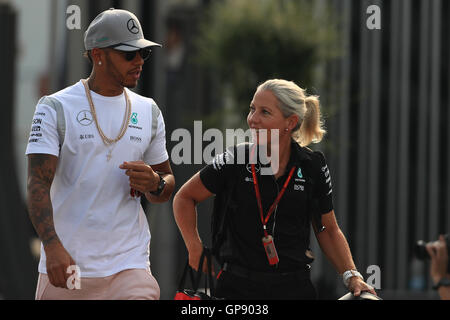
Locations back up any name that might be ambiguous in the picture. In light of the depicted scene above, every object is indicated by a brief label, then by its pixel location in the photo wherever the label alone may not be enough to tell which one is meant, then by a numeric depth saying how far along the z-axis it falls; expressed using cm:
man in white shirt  671
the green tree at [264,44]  1852
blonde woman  731
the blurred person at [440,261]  932
